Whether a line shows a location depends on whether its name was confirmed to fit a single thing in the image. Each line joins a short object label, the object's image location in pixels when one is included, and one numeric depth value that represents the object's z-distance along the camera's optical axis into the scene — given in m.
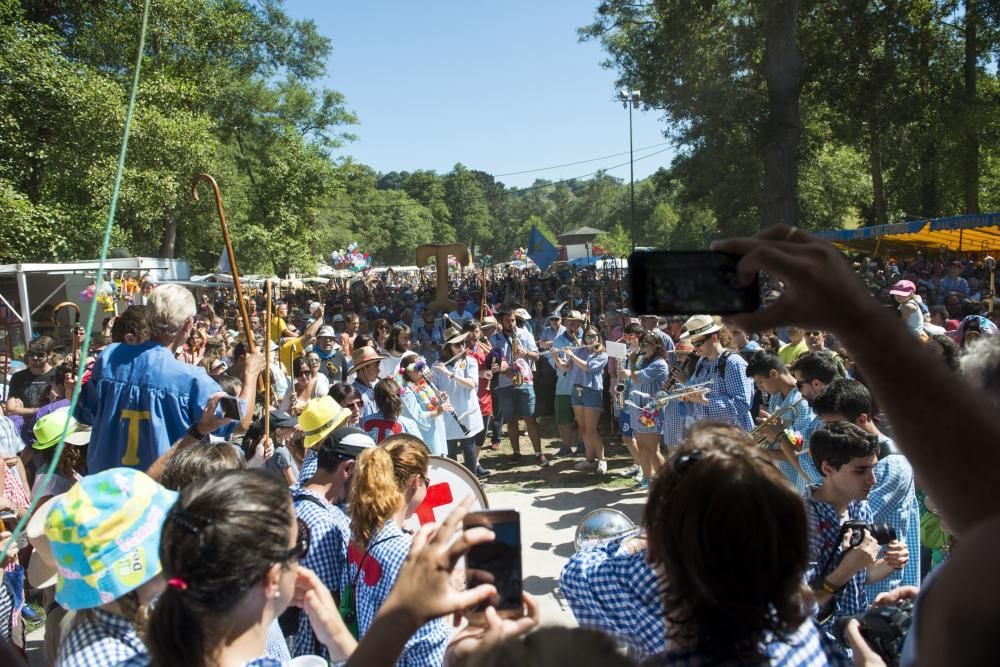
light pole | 24.84
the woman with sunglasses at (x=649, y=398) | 7.54
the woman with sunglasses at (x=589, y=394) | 9.02
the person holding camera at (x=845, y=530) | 2.56
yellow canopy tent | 20.00
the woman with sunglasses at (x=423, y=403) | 6.95
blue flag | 21.02
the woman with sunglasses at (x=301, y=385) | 6.95
